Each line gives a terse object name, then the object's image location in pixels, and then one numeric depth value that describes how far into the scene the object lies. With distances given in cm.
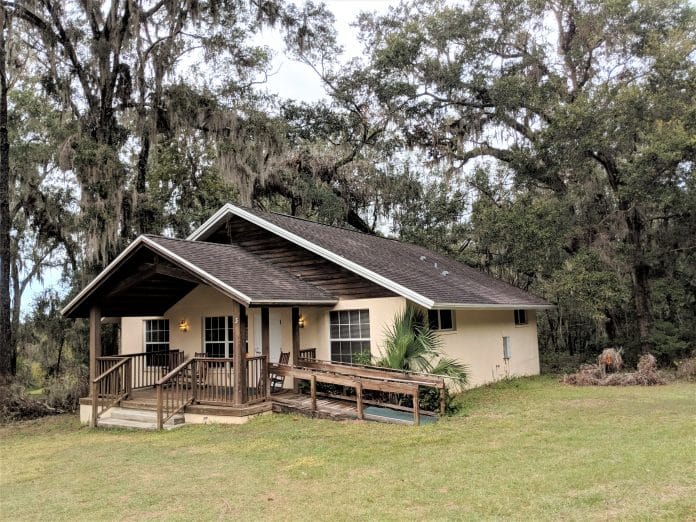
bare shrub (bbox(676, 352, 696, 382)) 1444
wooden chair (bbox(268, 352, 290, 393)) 1170
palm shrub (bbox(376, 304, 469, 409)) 1105
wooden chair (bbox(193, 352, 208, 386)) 1081
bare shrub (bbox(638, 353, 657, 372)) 1430
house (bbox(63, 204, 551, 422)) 1085
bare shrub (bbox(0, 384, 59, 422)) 1353
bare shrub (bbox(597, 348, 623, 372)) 1537
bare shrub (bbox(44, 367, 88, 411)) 1442
